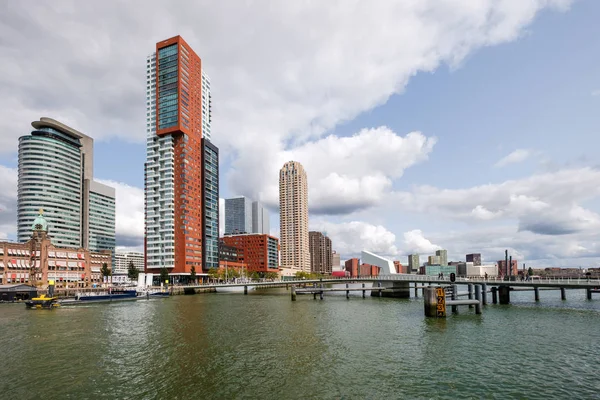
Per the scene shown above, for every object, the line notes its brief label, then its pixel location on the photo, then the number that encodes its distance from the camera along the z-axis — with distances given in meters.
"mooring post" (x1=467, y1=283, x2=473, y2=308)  100.34
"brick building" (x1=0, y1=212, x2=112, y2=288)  144.50
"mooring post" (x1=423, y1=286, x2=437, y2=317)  67.56
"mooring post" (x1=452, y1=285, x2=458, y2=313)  86.06
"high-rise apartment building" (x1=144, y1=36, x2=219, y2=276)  196.00
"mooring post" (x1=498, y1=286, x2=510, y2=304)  93.75
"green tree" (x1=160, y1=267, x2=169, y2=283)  179.75
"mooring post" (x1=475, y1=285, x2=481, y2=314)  70.78
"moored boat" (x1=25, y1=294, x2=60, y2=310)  97.89
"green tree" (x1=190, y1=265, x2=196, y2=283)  191.38
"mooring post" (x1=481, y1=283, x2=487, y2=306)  90.44
